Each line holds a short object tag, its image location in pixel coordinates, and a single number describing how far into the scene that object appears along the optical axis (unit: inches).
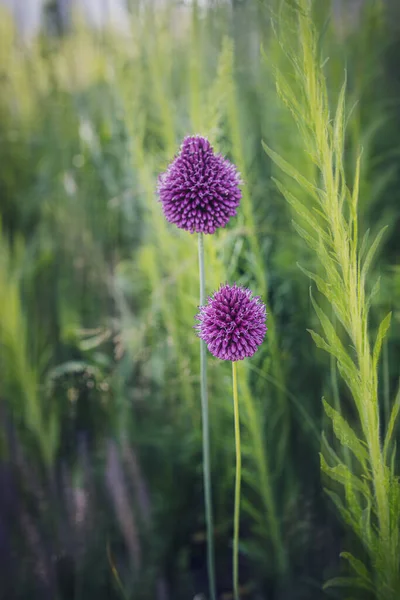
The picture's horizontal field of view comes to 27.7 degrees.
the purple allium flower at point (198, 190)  11.4
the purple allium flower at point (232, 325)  10.7
